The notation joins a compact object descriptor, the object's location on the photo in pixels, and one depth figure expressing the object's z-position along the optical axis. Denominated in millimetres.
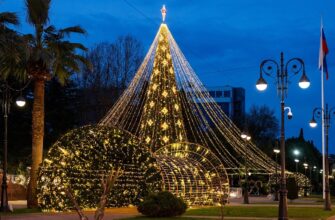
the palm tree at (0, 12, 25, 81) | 24547
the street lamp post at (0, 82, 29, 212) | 29922
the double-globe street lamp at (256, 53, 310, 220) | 21625
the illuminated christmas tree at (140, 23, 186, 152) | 37625
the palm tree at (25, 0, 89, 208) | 31422
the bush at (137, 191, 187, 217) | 26445
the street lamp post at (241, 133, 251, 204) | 44256
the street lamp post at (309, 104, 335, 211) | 34294
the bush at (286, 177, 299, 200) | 47656
